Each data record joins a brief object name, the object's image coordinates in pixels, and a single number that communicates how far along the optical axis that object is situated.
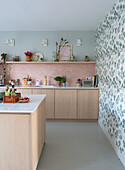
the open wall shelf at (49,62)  4.66
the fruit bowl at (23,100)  2.46
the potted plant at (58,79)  4.71
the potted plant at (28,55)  4.78
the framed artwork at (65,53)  4.87
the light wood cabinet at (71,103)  4.38
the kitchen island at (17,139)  1.98
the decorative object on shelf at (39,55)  4.90
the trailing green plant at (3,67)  4.79
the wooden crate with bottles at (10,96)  2.43
